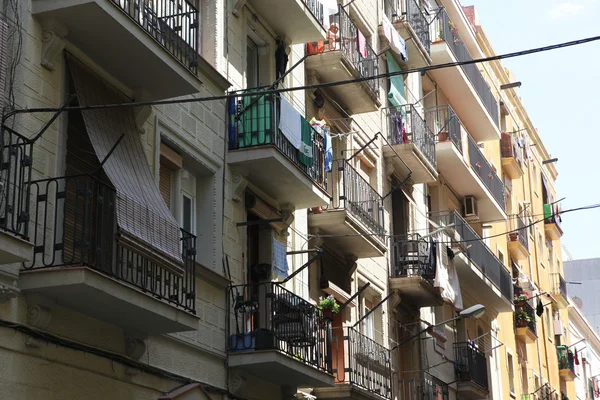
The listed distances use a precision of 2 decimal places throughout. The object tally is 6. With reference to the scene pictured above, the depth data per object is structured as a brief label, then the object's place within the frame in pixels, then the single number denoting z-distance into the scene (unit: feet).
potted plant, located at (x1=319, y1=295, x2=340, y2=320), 61.93
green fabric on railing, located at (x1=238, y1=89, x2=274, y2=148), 54.75
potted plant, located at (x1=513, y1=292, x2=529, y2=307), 121.19
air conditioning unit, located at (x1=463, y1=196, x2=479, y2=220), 106.22
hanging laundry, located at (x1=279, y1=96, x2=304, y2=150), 55.81
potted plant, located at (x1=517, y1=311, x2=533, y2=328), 121.39
